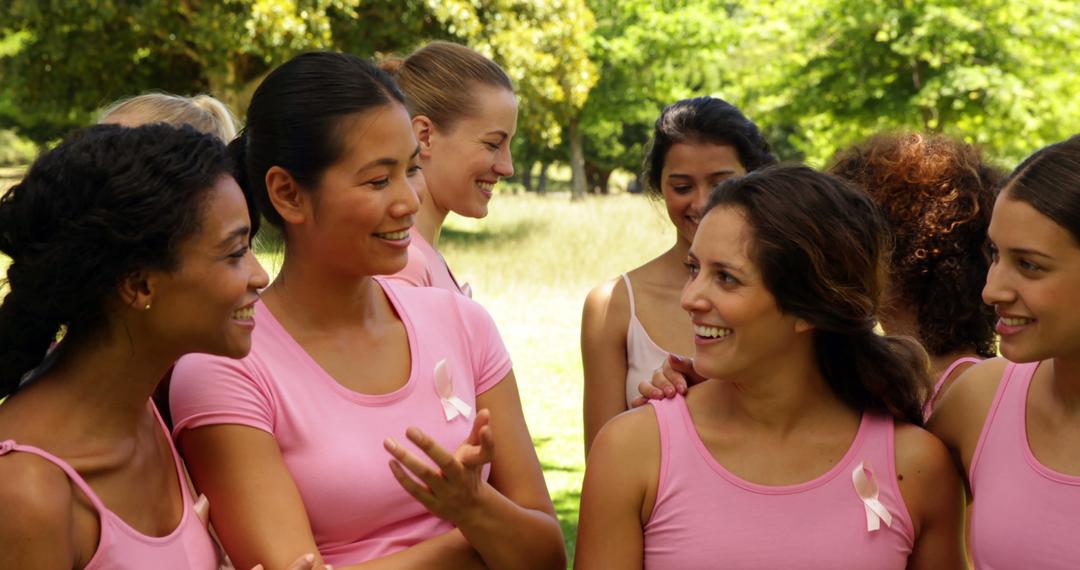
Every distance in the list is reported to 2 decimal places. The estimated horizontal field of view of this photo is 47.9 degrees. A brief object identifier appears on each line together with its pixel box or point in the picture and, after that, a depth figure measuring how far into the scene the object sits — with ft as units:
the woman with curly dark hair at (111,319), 7.68
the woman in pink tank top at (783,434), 9.42
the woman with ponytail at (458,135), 14.07
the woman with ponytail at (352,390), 8.71
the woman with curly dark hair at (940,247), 11.63
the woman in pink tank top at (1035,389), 8.85
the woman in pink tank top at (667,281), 13.16
